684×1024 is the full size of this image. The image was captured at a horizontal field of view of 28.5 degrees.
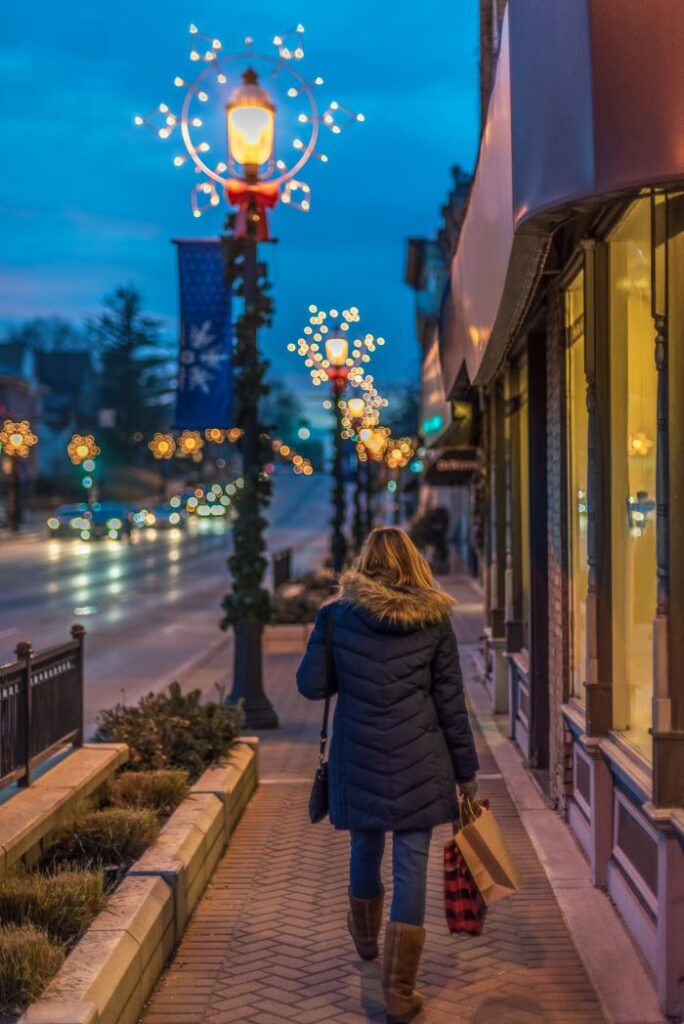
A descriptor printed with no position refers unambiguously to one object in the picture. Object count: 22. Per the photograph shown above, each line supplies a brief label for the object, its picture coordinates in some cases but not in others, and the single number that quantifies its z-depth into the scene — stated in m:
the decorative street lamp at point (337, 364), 26.67
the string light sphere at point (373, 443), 41.47
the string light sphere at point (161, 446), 91.62
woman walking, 5.20
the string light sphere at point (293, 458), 44.64
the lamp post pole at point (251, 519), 12.93
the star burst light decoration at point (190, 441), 83.21
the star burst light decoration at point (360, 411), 35.78
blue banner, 14.05
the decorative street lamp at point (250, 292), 12.55
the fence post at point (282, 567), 24.15
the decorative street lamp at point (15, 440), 57.08
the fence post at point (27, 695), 7.25
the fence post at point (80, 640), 8.67
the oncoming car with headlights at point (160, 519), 76.81
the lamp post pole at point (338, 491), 26.31
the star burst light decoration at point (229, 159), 12.33
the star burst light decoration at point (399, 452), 53.06
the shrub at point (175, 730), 8.71
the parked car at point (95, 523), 62.75
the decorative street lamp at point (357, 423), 34.22
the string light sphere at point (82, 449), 78.81
